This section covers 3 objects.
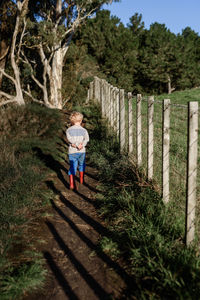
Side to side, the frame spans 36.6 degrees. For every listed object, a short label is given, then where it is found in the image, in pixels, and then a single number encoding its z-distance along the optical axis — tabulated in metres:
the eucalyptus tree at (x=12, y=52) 14.64
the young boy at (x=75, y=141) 5.60
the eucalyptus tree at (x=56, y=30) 17.78
